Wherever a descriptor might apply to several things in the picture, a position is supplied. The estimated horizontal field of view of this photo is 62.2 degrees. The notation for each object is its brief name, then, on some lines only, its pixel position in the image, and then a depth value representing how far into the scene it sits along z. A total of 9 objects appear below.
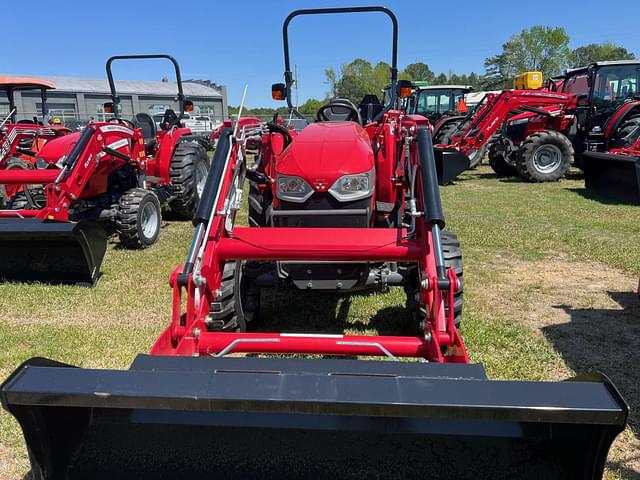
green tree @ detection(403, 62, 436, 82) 100.84
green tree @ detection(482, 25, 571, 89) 65.19
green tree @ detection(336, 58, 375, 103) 71.37
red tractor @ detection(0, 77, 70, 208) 8.25
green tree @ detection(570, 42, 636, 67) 68.69
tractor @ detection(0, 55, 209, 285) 4.85
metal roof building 34.57
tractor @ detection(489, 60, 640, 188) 10.84
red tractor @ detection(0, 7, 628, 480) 1.59
